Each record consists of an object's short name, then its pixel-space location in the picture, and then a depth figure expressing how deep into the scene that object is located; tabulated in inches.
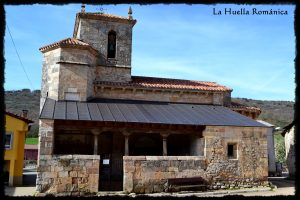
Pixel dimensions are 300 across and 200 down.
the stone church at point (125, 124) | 530.0
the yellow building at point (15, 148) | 650.2
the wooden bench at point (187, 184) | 546.9
